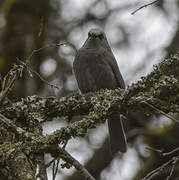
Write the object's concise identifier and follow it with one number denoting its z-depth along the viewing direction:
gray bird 10.72
